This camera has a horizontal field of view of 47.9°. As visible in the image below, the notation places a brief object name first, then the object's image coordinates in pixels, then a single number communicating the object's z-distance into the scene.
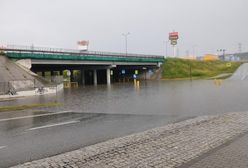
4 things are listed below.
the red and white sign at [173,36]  123.58
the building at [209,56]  142.10
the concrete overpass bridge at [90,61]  49.12
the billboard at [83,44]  121.81
